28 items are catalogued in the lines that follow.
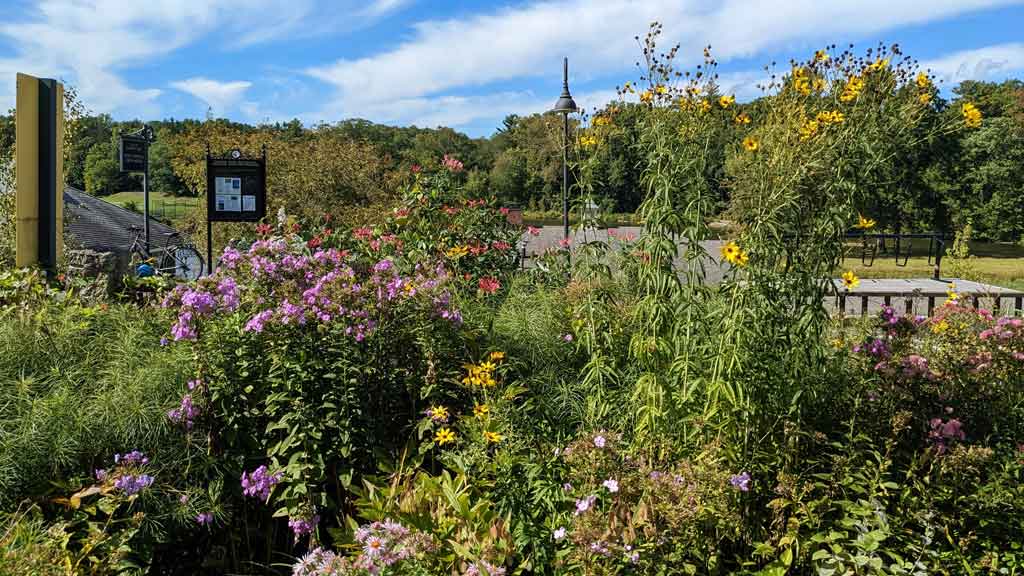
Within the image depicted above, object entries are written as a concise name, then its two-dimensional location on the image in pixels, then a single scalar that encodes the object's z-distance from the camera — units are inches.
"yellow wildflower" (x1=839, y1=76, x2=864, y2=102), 100.9
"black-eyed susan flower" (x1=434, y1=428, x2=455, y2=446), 112.9
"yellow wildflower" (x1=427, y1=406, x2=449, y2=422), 114.7
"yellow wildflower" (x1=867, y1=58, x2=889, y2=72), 105.7
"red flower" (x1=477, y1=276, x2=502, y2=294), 167.8
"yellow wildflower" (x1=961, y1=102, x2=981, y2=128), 99.6
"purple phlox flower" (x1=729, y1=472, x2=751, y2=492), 92.7
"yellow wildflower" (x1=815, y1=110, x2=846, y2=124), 98.1
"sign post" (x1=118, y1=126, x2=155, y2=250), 488.1
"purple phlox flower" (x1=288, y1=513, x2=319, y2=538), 107.7
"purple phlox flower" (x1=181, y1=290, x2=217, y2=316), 116.2
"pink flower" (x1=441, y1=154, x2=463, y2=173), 225.8
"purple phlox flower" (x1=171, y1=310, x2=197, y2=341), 113.3
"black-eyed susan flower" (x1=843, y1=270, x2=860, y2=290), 105.8
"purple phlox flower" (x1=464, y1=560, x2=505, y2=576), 88.8
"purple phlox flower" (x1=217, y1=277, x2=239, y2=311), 122.2
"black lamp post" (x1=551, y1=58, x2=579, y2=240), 301.3
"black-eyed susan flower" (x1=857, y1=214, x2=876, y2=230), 101.7
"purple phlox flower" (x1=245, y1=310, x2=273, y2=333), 114.5
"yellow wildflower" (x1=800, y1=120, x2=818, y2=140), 98.4
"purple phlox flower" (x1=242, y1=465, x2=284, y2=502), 109.6
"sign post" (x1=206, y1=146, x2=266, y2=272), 304.8
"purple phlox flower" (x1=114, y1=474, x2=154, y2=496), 96.0
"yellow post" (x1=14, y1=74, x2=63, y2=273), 213.3
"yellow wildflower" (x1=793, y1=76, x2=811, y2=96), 104.4
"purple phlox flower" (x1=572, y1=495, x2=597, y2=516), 87.7
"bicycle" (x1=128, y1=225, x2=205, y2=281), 431.8
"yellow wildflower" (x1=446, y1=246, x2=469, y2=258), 188.2
